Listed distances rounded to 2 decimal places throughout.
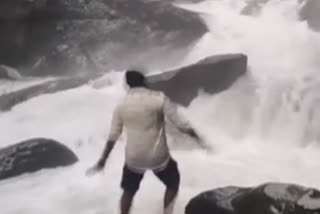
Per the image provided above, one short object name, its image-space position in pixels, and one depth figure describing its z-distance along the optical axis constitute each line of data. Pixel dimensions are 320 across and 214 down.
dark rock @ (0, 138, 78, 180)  10.56
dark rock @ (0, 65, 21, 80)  16.41
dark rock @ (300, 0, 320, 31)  16.17
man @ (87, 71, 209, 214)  6.68
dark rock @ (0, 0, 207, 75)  16.22
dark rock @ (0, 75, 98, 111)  14.13
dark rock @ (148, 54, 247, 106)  12.88
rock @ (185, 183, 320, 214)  7.34
